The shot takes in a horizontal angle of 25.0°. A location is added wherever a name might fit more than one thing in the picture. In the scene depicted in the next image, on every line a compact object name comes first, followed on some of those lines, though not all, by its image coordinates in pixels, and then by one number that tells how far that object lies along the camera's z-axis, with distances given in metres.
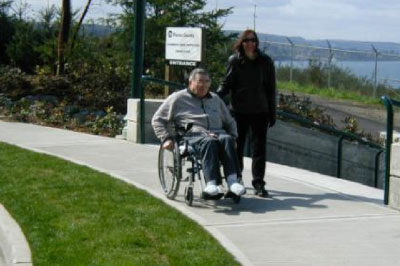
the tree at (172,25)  18.50
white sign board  13.32
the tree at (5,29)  22.73
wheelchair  8.69
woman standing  9.16
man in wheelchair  8.68
